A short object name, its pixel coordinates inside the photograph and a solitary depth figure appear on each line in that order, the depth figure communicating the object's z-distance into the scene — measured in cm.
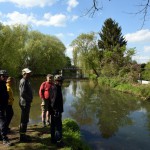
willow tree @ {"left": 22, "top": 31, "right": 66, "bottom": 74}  2984
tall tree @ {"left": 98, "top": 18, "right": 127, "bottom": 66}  3123
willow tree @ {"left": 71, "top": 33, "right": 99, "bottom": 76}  3335
